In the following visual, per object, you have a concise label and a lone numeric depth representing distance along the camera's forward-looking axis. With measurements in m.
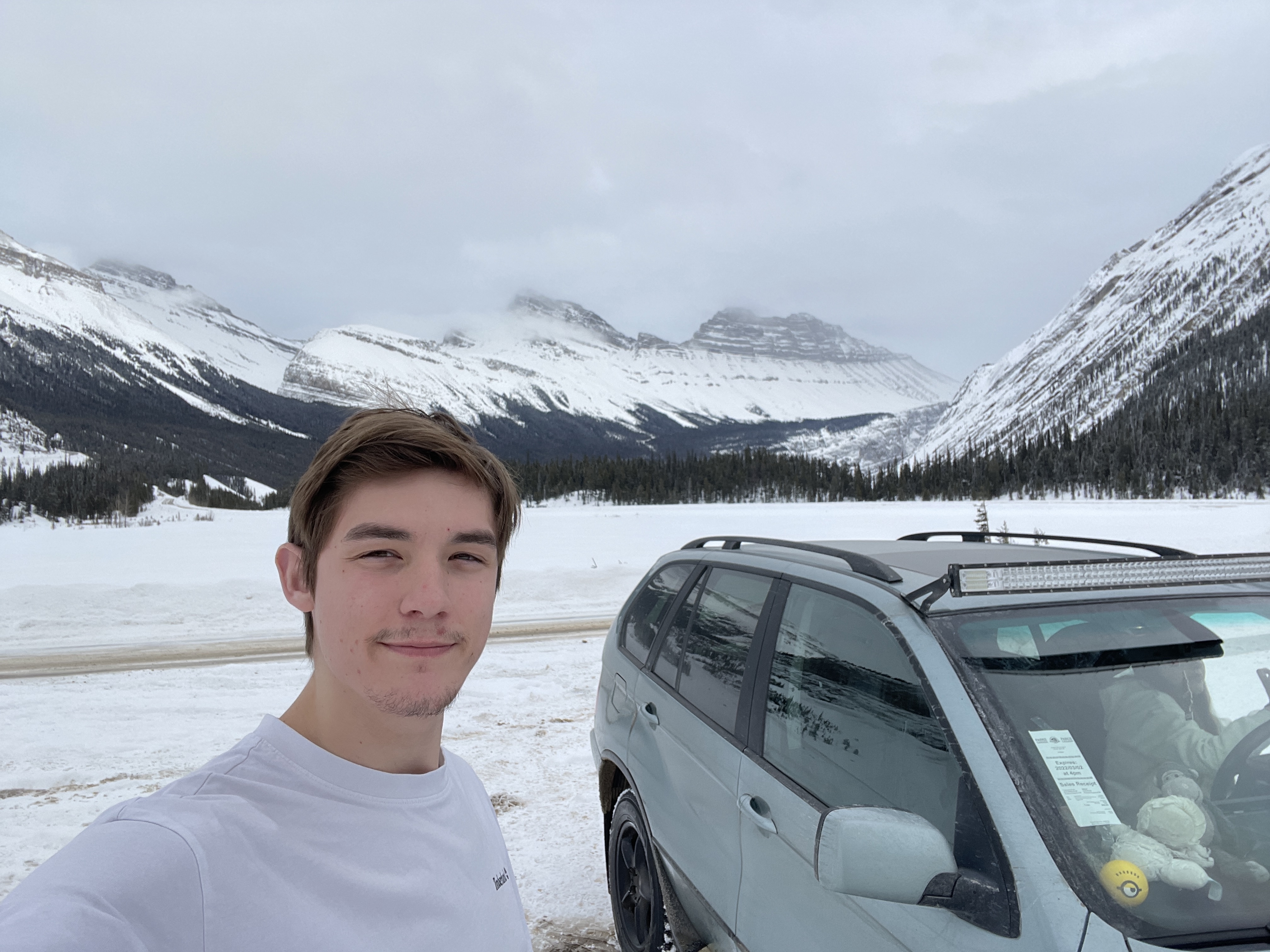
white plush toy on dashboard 1.56
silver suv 1.56
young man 0.93
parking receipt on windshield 1.67
